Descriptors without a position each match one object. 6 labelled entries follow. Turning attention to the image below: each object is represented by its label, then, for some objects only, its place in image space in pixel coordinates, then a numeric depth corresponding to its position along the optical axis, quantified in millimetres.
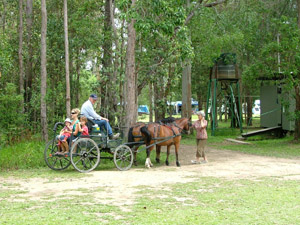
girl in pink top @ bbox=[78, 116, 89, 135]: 11855
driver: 12188
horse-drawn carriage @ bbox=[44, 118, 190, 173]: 11703
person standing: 14031
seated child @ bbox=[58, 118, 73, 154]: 11805
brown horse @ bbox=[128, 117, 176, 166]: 13195
